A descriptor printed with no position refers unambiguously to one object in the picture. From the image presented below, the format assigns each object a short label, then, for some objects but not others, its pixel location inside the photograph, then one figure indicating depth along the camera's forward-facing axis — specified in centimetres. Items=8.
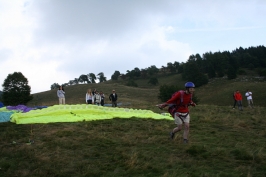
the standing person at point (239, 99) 2173
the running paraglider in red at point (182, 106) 795
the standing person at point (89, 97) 1995
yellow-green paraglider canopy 1202
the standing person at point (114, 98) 2237
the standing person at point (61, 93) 1958
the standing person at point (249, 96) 2460
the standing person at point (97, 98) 2227
